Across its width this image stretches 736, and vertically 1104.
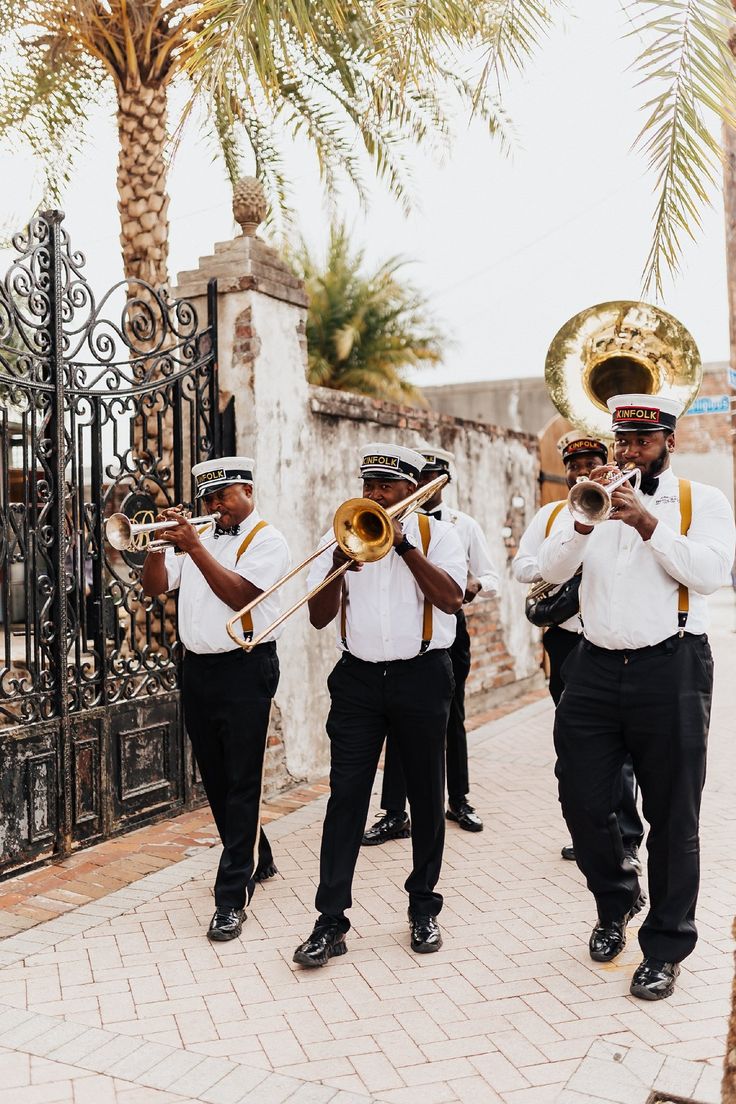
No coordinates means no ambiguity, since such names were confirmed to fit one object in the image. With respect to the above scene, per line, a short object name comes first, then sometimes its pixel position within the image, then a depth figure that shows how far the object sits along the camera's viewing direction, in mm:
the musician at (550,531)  5648
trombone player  4355
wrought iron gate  5402
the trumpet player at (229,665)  4578
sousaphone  4945
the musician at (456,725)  6074
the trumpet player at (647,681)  3994
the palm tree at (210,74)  6066
